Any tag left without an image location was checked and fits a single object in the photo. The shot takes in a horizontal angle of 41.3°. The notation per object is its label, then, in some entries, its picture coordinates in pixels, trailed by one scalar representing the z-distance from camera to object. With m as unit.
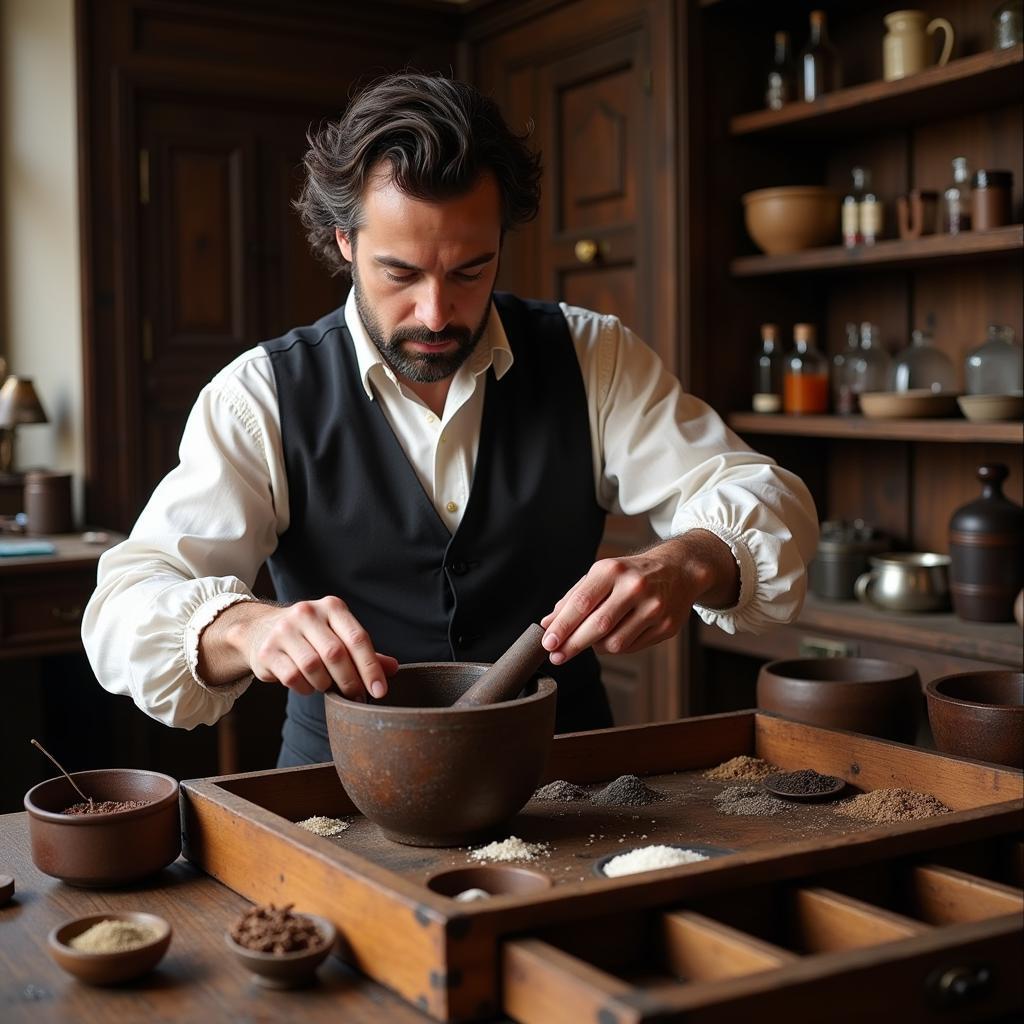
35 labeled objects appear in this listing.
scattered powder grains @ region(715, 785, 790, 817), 1.42
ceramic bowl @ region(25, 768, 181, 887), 1.26
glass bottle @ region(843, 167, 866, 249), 3.36
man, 1.66
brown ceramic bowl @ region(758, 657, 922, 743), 1.67
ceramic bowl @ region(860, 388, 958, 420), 3.14
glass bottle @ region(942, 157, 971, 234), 3.09
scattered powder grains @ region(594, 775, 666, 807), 1.46
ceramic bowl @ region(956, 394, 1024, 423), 2.94
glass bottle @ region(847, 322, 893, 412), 3.41
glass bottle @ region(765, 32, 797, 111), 3.45
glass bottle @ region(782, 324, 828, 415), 3.46
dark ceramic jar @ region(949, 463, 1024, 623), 2.98
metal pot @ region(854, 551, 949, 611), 3.17
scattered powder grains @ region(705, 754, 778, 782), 1.58
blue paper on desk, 3.37
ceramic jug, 3.11
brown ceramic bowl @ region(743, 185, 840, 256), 3.39
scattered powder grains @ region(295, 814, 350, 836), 1.38
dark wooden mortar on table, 1.24
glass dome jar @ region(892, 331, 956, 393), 3.29
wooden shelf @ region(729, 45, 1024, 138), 2.88
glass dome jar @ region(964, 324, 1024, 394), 3.08
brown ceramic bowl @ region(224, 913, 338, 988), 1.02
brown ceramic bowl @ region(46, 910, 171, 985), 1.04
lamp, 3.83
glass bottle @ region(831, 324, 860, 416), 3.41
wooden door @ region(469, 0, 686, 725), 3.56
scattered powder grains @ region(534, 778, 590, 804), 1.48
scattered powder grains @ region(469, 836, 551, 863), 1.28
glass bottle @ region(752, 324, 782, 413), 3.53
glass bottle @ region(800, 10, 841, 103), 3.37
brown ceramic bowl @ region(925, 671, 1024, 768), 1.50
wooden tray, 1.00
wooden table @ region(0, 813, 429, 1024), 1.01
